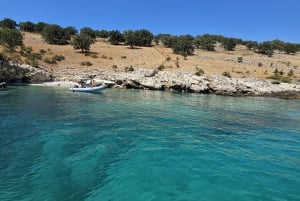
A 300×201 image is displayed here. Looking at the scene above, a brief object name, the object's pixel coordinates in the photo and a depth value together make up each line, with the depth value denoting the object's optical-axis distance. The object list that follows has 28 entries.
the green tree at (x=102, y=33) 54.49
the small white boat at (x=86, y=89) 21.23
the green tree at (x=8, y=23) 50.09
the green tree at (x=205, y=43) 48.80
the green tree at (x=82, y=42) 37.26
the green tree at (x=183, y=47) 41.92
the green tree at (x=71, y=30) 48.63
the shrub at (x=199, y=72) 27.53
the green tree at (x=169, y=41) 48.32
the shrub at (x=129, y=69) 29.27
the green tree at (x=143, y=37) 46.59
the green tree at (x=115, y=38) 47.17
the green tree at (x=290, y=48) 51.73
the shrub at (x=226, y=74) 28.41
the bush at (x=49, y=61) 30.89
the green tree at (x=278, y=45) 54.22
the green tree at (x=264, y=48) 50.84
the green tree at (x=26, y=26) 54.73
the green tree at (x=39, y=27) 54.39
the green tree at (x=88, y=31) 51.26
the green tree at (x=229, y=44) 51.19
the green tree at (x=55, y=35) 42.43
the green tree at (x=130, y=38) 44.20
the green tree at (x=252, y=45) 53.20
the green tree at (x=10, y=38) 31.14
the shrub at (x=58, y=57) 32.17
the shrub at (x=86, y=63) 31.79
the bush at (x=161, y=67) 30.82
